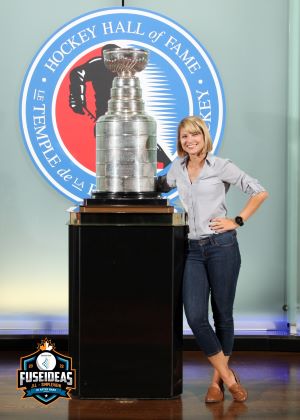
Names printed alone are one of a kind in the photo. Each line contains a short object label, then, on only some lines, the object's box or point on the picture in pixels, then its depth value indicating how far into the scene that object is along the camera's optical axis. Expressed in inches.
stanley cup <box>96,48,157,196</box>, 175.9
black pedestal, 173.9
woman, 174.1
